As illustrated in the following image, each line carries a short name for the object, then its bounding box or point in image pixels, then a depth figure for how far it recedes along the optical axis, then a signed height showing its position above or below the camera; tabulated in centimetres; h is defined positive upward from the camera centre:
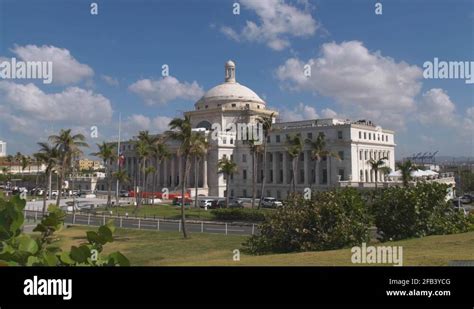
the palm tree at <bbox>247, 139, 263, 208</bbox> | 6153 +450
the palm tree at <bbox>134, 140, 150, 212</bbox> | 6400 +442
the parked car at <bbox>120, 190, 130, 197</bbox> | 9369 -308
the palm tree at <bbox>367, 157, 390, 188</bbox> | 5953 +202
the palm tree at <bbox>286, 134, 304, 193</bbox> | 5918 +436
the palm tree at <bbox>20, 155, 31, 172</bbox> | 9791 +424
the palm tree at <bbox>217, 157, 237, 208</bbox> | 6462 +189
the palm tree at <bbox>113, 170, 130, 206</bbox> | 6406 +43
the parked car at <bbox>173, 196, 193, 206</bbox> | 7130 -372
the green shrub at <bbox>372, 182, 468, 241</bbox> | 2225 -181
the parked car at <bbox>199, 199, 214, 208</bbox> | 6614 -363
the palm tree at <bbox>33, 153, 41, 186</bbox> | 4968 +261
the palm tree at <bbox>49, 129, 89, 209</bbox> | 4856 +381
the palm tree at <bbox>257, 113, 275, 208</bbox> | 5719 +710
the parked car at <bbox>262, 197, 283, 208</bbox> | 6391 -345
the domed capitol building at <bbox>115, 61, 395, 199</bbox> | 7656 +547
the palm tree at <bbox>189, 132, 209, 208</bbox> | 3988 +317
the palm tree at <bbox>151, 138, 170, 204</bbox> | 6881 +468
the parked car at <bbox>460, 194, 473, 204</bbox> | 6694 -310
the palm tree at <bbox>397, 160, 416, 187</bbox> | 5178 +117
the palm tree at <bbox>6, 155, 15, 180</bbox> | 11666 +527
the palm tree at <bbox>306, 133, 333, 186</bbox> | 6188 +434
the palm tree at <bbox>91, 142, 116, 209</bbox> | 6325 +387
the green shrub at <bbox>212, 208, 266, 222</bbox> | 4509 -369
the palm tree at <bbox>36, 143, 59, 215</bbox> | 4922 +281
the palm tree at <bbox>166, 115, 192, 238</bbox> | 3903 +409
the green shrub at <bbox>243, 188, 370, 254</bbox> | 2123 -238
